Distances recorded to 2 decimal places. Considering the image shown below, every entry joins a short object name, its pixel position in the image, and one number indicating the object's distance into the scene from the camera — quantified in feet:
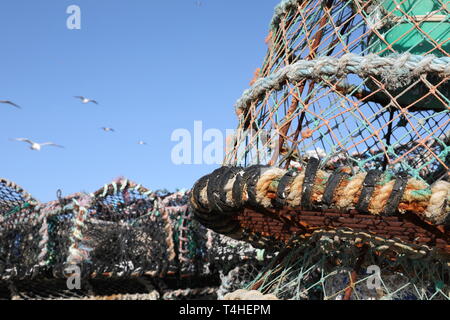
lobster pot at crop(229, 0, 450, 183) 7.39
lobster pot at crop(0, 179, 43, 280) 19.24
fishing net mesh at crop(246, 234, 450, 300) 8.82
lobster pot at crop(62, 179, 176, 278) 18.11
